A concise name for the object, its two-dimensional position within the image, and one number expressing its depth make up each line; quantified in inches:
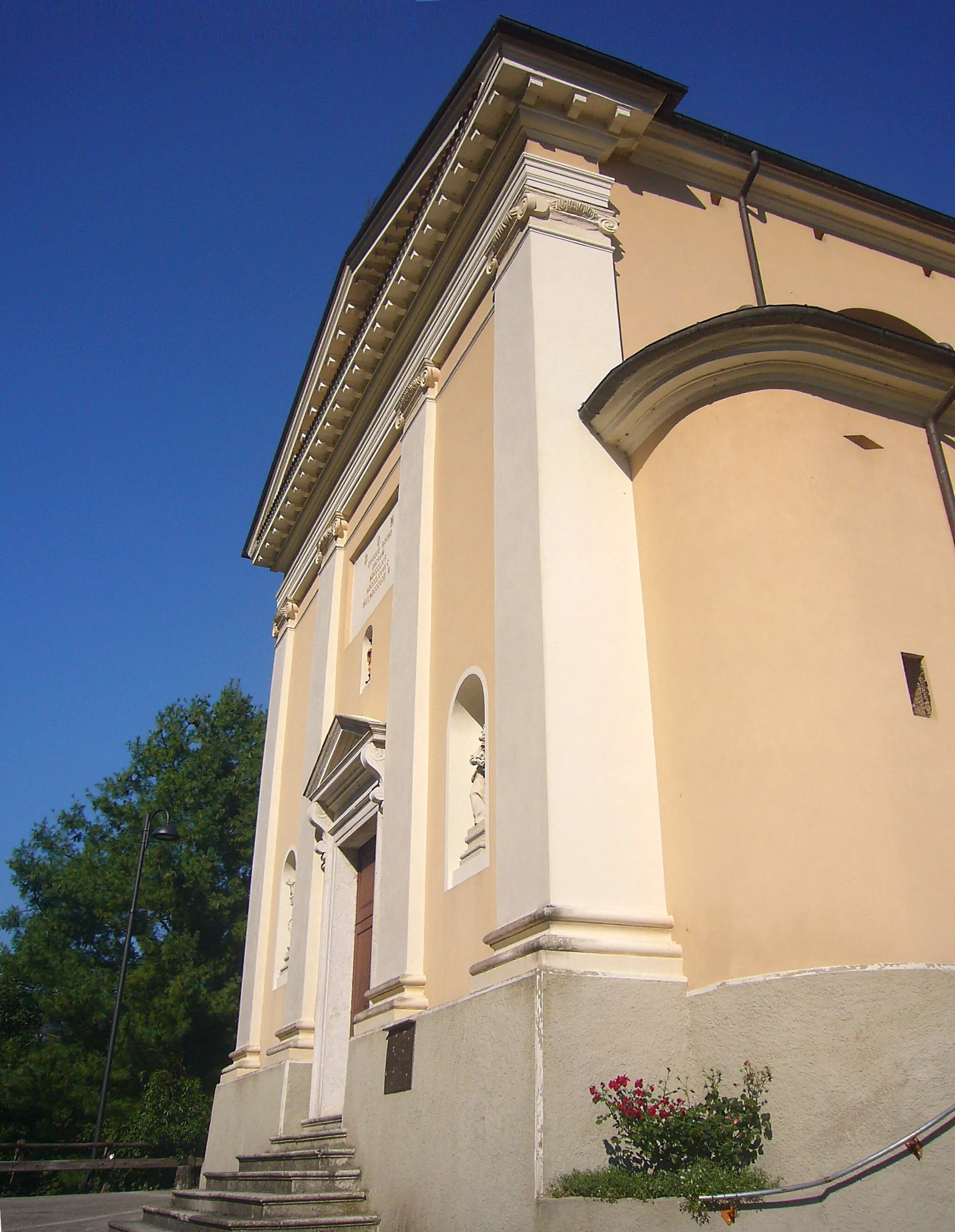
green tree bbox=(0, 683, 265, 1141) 909.2
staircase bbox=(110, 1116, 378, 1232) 276.2
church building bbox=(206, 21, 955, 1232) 225.8
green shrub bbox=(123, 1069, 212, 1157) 803.4
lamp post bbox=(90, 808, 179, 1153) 676.7
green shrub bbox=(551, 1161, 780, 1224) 191.9
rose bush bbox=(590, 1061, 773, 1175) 205.8
